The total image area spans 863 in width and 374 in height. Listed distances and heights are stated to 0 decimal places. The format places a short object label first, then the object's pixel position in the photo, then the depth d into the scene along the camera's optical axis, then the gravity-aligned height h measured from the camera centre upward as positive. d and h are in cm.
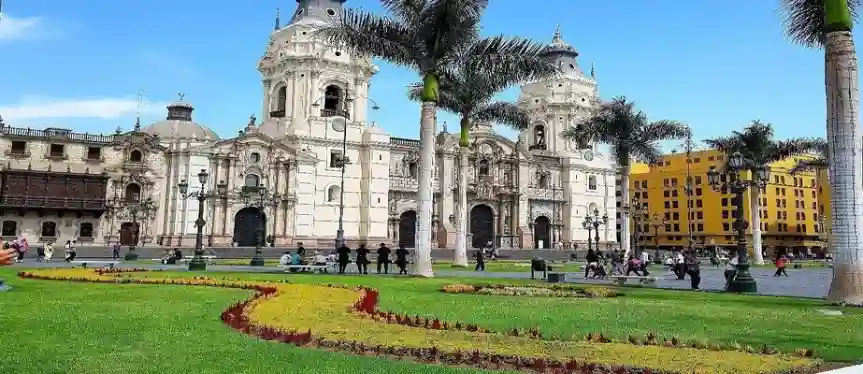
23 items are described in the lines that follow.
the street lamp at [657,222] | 9481 +413
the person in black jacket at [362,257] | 2596 -36
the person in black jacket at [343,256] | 2642 -35
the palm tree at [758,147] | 4747 +751
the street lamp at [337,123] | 5628 +1043
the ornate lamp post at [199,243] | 2811 +14
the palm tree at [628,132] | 4319 +771
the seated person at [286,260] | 2948 -57
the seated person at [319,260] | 2949 -56
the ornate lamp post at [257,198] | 5300 +388
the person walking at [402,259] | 2650 -44
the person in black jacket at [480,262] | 3228 -61
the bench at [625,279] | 2248 -96
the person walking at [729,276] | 2010 -72
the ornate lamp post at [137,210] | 5027 +266
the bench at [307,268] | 2667 -84
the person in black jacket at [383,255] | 2688 -28
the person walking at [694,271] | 2114 -61
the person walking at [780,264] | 2904 -50
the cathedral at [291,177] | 4803 +573
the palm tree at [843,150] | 1504 +237
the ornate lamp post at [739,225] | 1914 +81
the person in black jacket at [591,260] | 2612 -41
